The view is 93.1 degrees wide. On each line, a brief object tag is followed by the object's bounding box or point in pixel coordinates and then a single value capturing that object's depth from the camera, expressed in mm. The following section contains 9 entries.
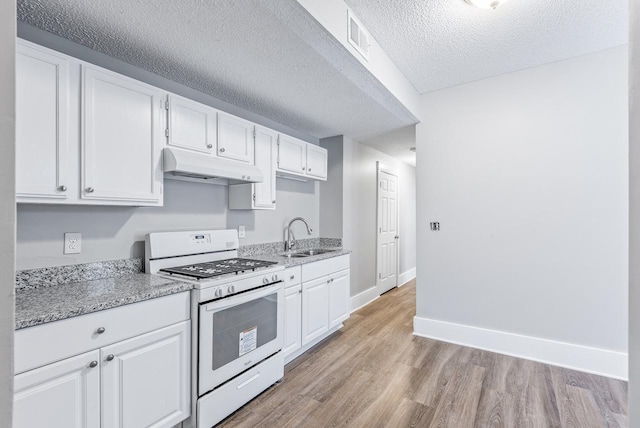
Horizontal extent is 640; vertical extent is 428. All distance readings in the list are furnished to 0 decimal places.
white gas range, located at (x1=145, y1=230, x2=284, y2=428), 1845
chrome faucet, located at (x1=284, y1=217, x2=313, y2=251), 3529
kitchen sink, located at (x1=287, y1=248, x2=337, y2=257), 3297
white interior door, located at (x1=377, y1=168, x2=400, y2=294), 4945
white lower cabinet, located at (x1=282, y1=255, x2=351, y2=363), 2662
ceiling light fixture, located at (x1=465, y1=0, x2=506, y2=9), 1884
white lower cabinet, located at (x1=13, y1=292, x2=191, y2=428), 1247
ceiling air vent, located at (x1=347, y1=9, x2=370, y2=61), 1942
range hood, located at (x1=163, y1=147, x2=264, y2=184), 2045
